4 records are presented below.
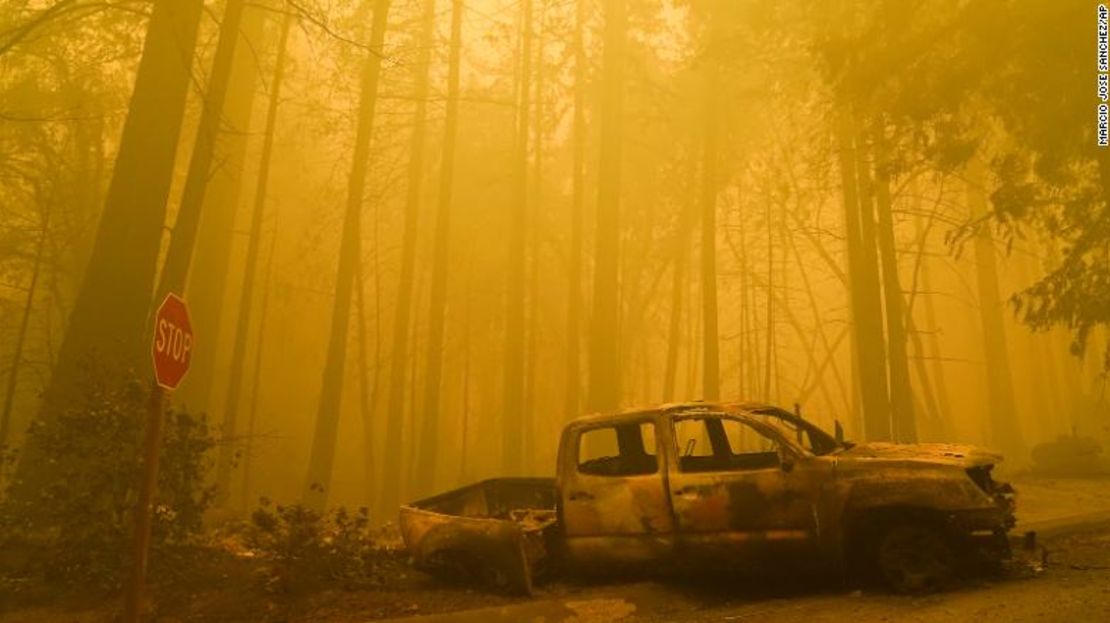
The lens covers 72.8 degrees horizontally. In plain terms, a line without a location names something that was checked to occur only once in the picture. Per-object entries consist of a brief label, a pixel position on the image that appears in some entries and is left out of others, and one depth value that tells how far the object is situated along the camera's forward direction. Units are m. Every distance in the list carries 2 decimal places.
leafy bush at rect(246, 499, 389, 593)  6.66
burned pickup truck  6.16
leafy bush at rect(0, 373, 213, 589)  6.31
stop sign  4.50
